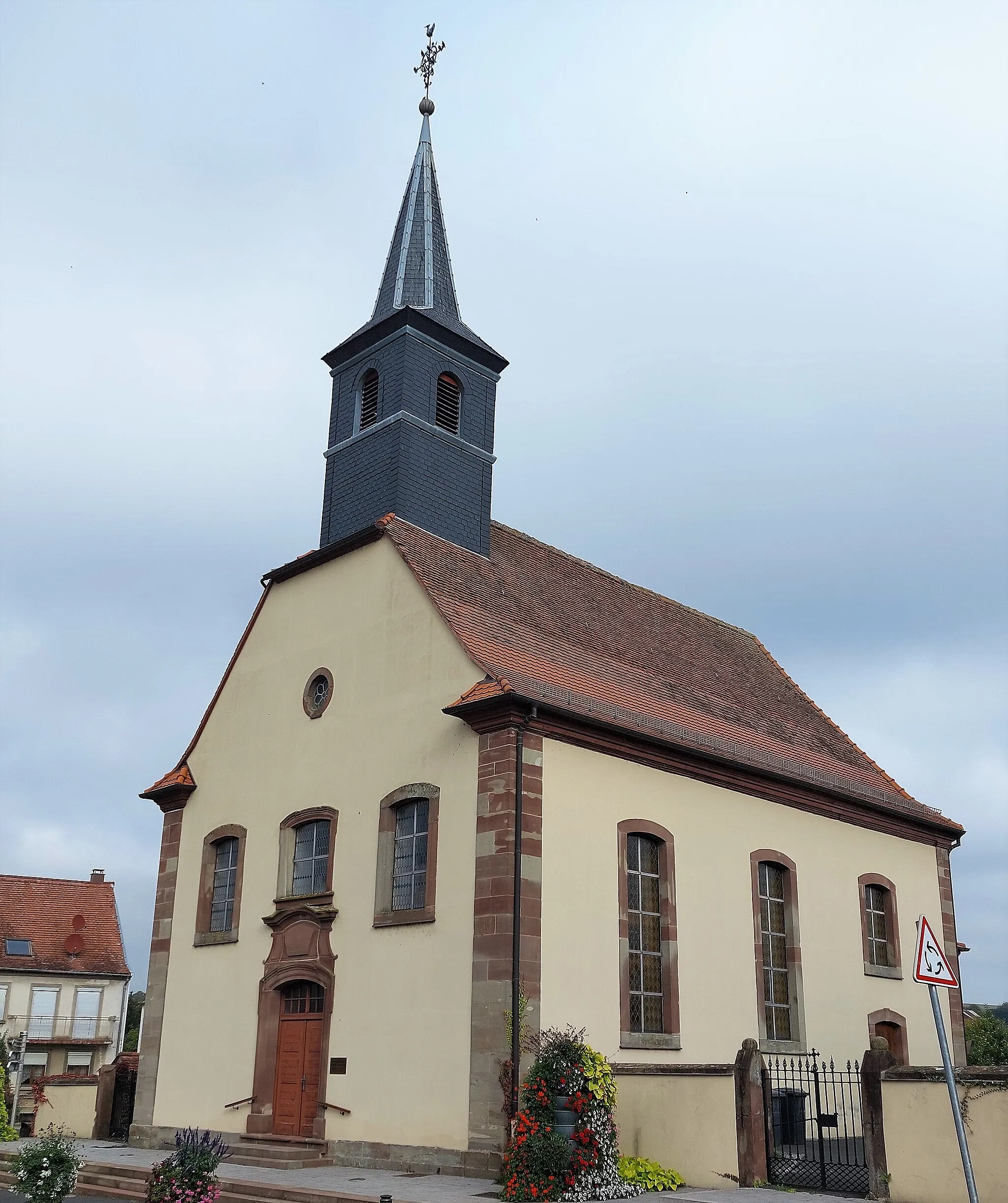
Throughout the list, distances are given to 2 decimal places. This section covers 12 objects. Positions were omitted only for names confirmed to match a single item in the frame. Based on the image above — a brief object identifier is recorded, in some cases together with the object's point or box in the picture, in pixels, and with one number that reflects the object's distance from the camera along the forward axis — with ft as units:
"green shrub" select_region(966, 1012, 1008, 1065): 115.44
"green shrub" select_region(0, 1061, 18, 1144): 63.77
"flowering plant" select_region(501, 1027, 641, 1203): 43.91
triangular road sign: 31.24
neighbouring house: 152.66
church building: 52.06
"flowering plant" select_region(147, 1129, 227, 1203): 32.27
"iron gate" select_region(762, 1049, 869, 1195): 46.55
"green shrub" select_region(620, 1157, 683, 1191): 46.37
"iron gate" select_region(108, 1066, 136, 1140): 69.46
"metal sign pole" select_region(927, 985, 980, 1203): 30.30
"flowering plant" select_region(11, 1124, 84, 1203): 34.83
